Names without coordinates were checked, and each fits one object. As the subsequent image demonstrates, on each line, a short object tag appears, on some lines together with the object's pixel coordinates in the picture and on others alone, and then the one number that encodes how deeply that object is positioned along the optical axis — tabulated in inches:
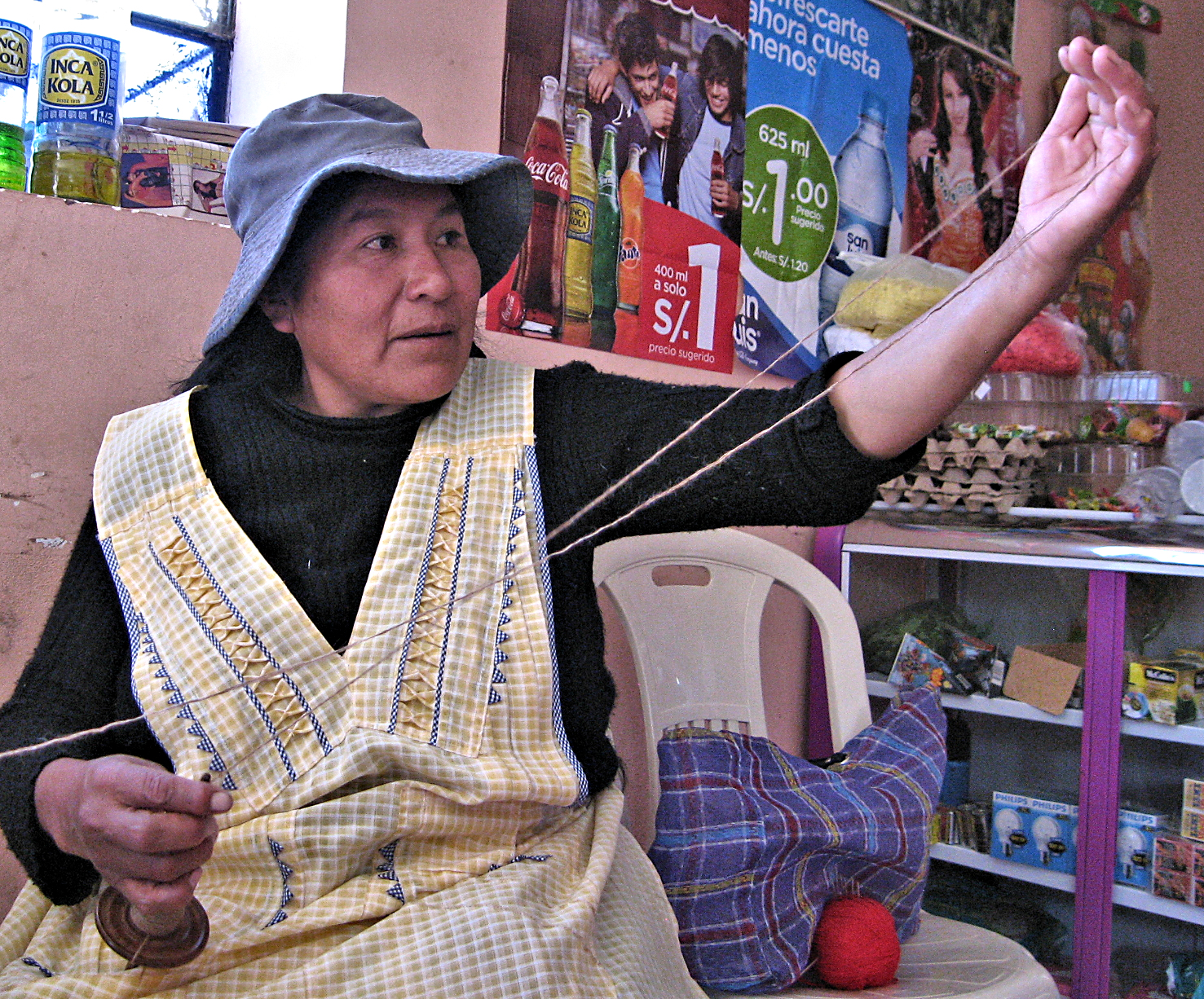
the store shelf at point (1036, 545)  58.1
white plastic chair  52.8
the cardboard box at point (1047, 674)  61.9
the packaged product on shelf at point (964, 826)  66.6
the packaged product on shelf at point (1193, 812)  57.6
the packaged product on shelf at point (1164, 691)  58.2
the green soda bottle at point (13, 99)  45.5
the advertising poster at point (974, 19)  78.8
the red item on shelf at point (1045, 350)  73.7
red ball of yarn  39.9
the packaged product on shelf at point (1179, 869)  56.5
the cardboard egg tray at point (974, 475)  65.5
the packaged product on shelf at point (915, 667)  67.6
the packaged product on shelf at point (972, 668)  67.0
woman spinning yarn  27.4
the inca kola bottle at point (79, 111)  46.1
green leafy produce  68.6
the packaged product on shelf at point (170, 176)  47.6
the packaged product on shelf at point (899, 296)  58.5
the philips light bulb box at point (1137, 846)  58.2
